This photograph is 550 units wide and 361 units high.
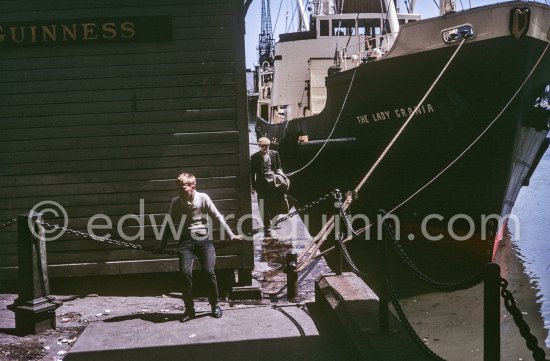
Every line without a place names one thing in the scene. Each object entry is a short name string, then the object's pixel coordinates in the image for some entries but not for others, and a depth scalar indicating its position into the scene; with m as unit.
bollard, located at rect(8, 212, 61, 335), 4.92
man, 9.93
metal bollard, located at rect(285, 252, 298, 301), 6.41
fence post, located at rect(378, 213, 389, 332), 4.07
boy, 5.41
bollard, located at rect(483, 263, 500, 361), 2.67
